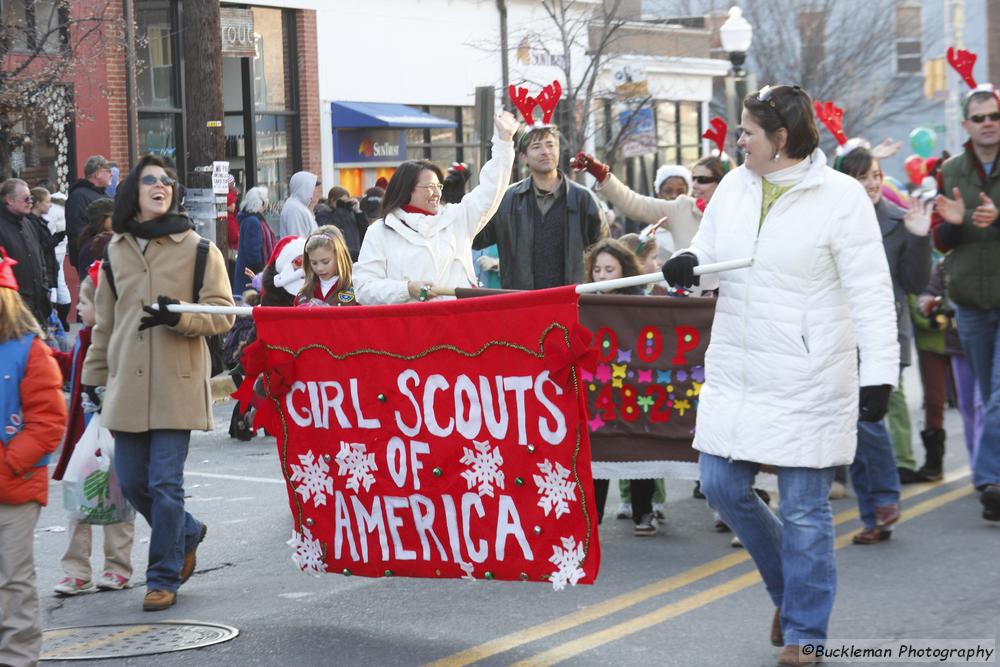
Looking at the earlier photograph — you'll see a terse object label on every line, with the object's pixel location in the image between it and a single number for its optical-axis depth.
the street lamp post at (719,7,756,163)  22.14
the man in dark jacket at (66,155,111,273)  15.96
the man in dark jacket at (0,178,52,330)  13.77
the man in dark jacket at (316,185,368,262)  18.66
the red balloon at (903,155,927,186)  18.22
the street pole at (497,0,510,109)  28.73
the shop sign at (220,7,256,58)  23.33
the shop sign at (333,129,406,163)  26.66
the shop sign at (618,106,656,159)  26.16
